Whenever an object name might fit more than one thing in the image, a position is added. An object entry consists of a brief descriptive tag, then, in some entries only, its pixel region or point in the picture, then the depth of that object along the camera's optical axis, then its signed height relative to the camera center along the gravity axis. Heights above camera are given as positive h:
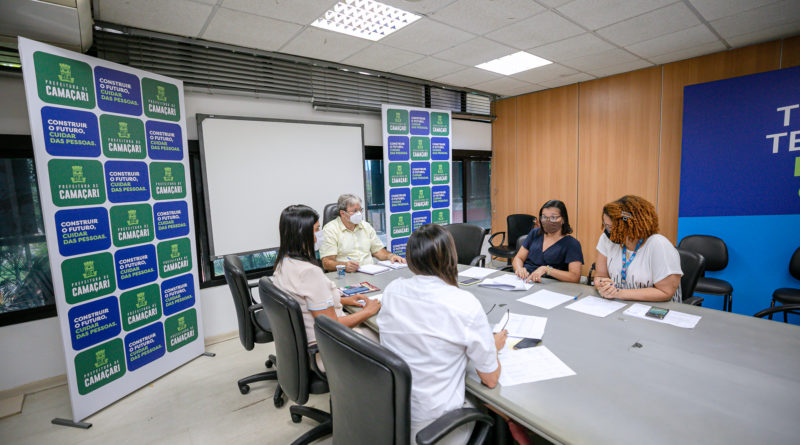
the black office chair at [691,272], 2.24 -0.60
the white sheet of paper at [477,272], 2.70 -0.68
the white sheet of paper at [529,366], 1.30 -0.70
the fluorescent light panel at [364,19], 2.64 +1.36
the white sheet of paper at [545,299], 2.03 -0.68
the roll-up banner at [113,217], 2.19 -0.12
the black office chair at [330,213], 3.63 -0.22
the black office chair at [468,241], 3.63 -0.56
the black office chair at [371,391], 1.04 -0.64
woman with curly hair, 1.96 -0.45
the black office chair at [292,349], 1.63 -0.78
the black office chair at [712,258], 3.20 -0.80
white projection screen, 3.32 +0.24
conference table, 1.00 -0.70
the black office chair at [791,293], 2.94 -1.01
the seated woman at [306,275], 1.76 -0.42
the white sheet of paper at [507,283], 2.35 -0.67
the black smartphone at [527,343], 1.53 -0.69
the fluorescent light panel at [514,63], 3.71 +1.35
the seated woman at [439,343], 1.21 -0.54
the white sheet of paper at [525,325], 1.64 -0.69
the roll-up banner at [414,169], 4.46 +0.26
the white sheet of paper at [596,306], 1.87 -0.68
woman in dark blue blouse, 2.52 -0.51
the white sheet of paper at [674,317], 1.68 -0.69
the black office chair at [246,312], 2.25 -0.79
